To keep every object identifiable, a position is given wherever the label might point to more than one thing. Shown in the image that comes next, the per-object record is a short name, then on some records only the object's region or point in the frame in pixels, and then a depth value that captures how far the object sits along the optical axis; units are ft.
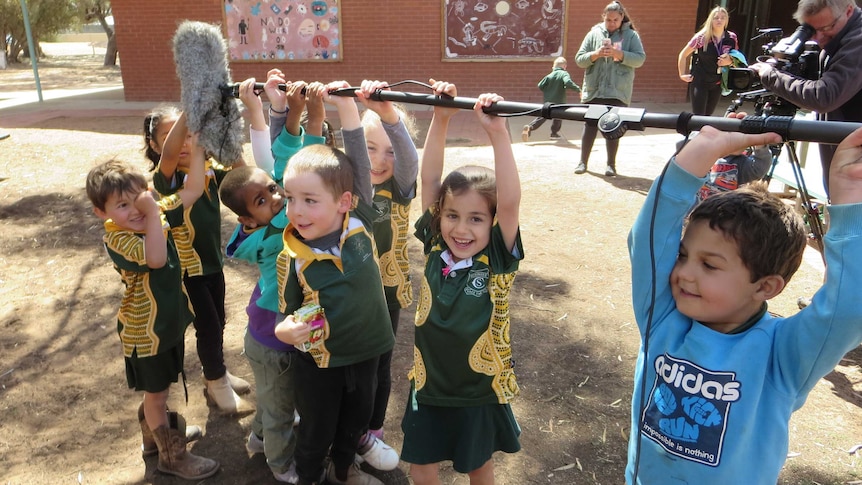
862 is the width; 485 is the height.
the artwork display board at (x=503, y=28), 40.29
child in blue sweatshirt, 4.89
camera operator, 11.19
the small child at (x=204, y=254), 9.30
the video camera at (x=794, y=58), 11.59
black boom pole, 4.08
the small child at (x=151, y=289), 7.95
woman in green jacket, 23.26
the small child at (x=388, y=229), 8.77
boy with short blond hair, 7.09
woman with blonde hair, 23.08
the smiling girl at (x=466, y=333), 6.91
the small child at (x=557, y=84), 29.96
